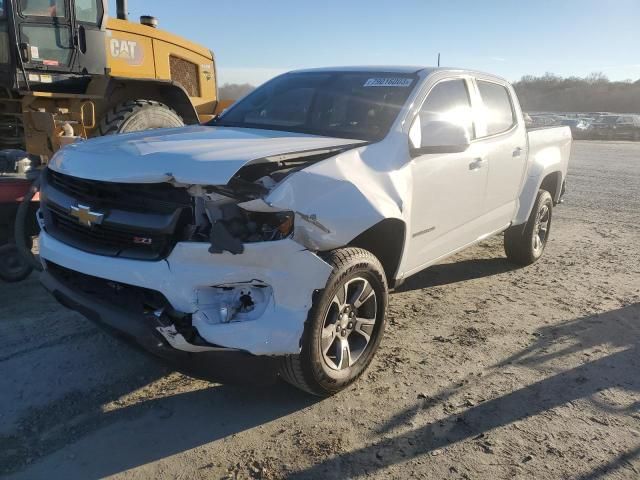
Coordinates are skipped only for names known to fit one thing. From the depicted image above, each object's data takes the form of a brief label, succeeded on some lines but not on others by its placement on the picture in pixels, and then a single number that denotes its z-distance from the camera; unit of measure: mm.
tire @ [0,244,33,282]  4719
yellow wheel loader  6254
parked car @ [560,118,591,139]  36750
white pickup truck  2770
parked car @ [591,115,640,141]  35844
